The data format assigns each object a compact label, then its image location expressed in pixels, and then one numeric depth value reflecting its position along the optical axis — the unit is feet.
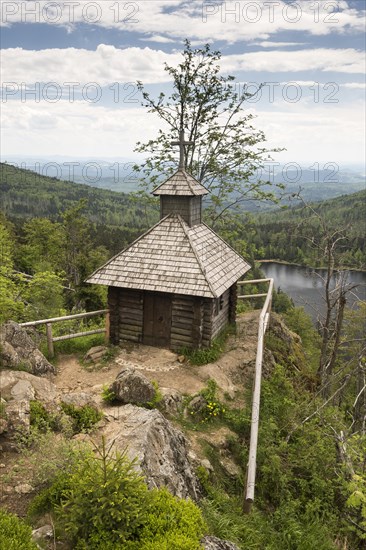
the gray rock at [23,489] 18.65
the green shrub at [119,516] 14.73
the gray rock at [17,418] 22.52
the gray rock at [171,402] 31.45
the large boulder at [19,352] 31.12
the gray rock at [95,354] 41.49
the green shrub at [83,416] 25.41
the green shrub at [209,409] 32.37
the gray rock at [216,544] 16.39
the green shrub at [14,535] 13.61
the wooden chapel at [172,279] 41.29
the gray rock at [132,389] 30.17
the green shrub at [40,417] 23.80
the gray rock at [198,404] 32.89
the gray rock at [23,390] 25.95
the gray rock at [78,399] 27.35
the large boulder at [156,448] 20.28
